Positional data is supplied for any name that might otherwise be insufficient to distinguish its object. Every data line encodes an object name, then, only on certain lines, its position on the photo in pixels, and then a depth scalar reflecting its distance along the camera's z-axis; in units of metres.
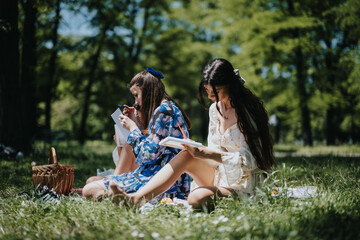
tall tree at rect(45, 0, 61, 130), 10.12
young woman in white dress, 2.36
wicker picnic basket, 2.92
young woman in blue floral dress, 2.63
